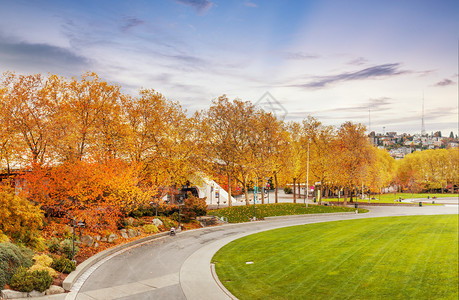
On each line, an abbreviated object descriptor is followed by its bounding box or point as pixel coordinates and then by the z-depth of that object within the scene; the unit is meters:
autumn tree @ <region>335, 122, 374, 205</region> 57.47
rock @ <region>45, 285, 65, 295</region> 15.28
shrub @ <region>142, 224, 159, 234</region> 30.00
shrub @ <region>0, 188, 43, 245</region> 18.25
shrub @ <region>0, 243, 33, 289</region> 14.80
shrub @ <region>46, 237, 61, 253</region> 20.19
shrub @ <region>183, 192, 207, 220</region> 37.46
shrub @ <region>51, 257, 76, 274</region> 17.77
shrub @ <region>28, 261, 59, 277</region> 16.30
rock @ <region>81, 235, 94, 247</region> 23.57
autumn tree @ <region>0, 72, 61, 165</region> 28.36
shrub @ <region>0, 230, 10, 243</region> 17.02
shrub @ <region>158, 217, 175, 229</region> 32.88
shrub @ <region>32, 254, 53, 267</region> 17.33
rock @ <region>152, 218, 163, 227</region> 32.22
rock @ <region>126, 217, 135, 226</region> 29.44
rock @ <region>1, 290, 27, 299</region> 14.02
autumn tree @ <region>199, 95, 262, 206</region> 46.94
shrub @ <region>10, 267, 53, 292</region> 14.60
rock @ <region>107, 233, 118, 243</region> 25.31
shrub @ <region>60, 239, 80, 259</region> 20.25
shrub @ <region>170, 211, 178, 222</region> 35.81
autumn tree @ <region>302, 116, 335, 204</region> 59.82
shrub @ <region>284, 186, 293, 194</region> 103.28
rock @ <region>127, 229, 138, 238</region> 27.86
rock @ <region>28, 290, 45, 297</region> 14.68
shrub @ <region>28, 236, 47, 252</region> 19.25
